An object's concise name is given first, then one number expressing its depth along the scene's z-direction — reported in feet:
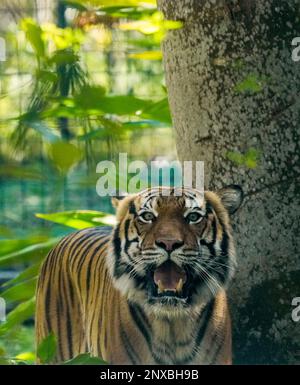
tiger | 20.44
